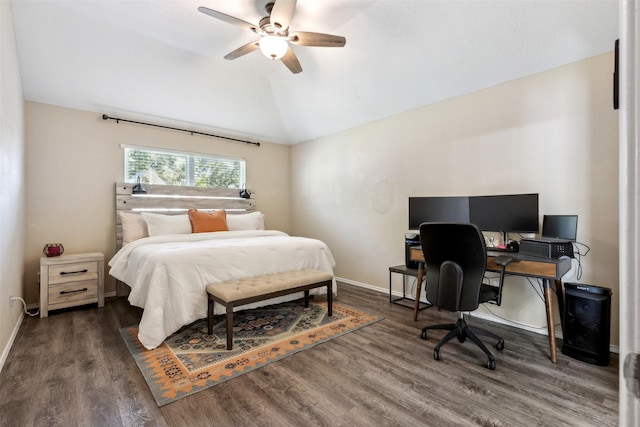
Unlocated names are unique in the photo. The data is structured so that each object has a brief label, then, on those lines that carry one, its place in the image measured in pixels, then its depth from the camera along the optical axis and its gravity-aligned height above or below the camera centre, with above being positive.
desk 2.28 -0.46
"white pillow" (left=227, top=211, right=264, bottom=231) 4.53 -0.19
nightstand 3.23 -0.80
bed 2.65 -0.44
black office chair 2.22 -0.45
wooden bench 2.53 -0.71
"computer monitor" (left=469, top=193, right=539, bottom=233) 2.70 -0.02
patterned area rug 2.08 -1.13
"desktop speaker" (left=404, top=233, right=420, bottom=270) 3.53 -0.39
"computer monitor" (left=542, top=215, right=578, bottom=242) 2.51 -0.13
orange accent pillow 4.11 -0.18
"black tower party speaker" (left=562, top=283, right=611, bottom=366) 2.22 -0.82
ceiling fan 2.37 +1.44
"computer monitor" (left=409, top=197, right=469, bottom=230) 3.19 +0.00
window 4.27 +0.59
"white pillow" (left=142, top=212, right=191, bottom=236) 3.88 -0.21
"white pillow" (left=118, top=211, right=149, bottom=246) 3.87 -0.24
